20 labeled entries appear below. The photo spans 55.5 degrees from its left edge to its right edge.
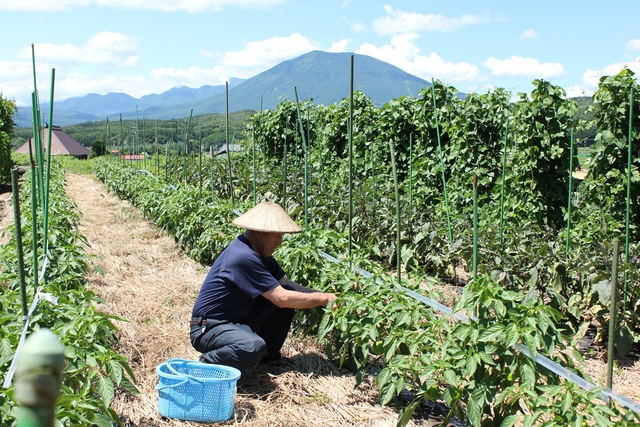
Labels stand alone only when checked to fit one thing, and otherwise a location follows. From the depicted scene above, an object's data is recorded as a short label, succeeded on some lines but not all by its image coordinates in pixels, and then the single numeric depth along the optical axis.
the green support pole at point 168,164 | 11.26
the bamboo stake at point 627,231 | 4.19
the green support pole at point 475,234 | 3.08
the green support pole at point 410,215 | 6.29
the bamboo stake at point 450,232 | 5.71
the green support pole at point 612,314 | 2.49
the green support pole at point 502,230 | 5.14
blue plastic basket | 3.05
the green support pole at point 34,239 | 3.19
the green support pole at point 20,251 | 2.76
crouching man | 3.50
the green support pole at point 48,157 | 3.68
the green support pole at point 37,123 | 4.06
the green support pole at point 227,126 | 6.74
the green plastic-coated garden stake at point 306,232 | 4.52
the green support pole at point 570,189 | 4.77
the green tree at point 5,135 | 17.38
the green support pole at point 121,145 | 15.38
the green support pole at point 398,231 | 3.81
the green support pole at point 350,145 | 4.19
